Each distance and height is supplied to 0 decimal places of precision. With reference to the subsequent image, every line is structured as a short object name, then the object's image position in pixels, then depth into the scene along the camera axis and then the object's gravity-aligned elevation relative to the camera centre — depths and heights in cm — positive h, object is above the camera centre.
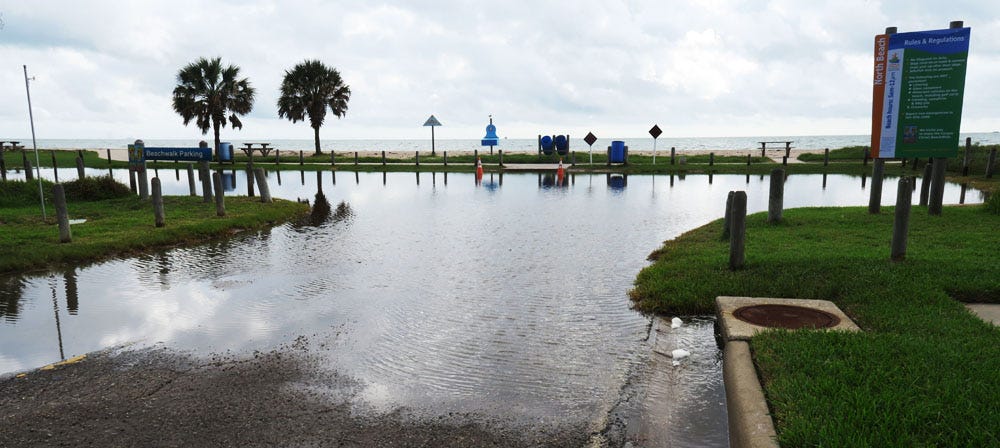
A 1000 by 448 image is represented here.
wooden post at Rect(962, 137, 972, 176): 2720 -78
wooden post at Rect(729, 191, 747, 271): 800 -117
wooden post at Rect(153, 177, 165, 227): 1305 -122
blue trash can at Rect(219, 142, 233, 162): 4397 -43
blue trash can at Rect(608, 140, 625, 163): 3597 -50
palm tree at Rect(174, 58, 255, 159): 4438 +371
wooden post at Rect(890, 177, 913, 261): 809 -102
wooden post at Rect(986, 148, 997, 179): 2540 -90
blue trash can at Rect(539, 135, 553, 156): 4306 -1
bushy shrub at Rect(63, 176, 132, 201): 1822 -125
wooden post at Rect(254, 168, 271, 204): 1816 -117
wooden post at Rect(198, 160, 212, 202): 1694 -98
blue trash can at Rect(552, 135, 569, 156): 4202 -2
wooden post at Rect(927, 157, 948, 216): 1208 -90
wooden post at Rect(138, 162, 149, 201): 1725 -103
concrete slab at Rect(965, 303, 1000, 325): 616 -175
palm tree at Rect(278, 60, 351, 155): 5028 +425
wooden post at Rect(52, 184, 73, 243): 1105 -121
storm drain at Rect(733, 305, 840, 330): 597 -173
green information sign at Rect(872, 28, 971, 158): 996 +80
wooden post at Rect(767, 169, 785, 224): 1190 -114
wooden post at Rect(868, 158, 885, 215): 1269 -96
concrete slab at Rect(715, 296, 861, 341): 573 -173
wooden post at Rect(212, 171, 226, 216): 1484 -128
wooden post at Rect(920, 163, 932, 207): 1414 -100
